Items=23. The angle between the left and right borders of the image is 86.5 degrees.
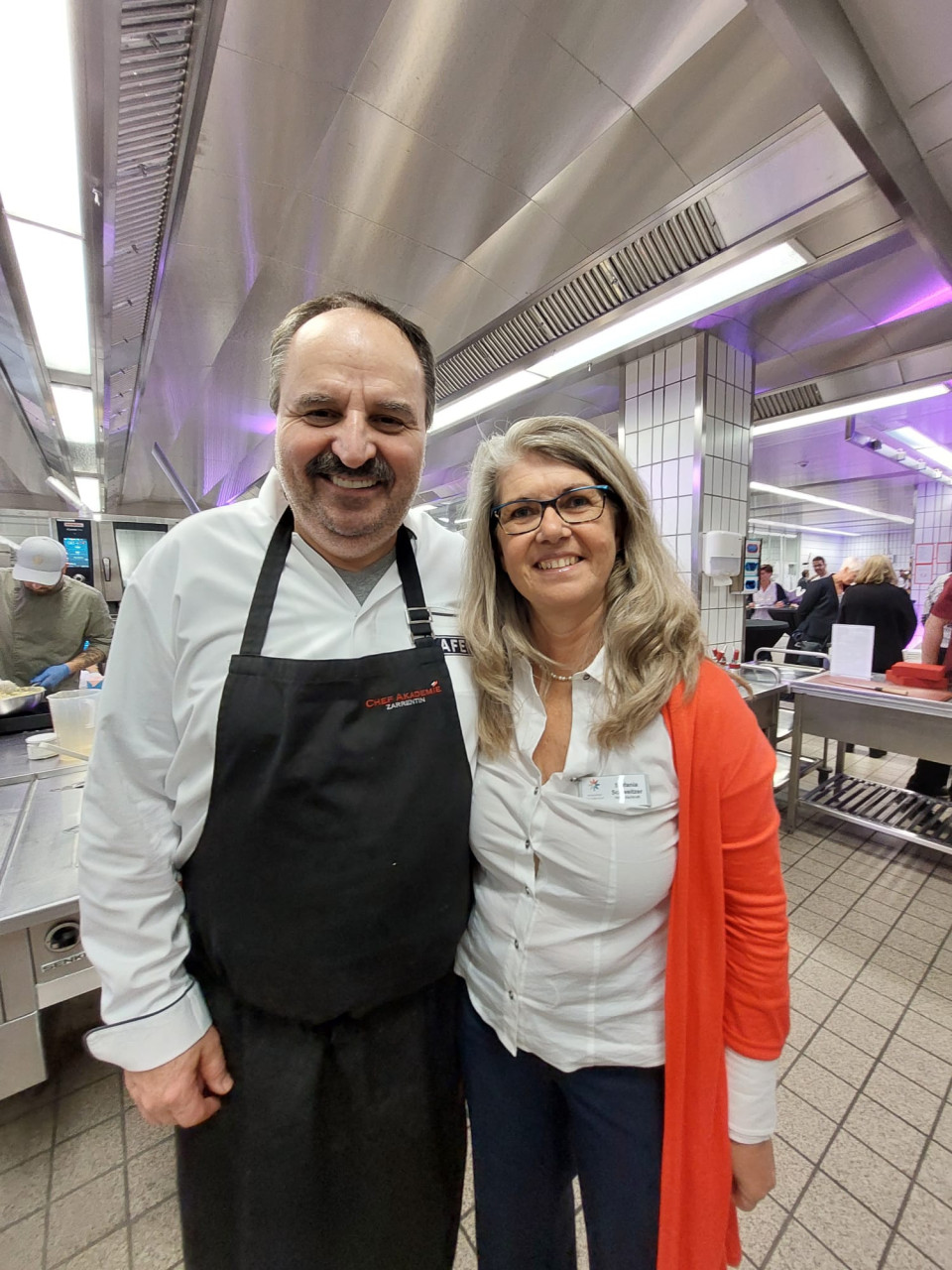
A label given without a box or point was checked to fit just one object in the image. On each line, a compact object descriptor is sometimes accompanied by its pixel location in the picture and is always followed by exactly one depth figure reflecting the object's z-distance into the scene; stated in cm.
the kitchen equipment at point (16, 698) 206
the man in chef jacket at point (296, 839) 79
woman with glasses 78
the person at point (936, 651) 281
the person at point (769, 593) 850
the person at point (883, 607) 399
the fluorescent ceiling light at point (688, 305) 212
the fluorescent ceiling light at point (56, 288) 192
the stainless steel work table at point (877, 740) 272
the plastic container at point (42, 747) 177
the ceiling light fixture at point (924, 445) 524
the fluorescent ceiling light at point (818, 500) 782
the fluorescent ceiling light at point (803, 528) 1322
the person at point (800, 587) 1126
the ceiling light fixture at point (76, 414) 351
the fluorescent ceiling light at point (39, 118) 112
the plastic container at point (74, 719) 175
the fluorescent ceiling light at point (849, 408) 332
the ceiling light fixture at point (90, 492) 653
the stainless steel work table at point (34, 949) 103
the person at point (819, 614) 536
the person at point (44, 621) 270
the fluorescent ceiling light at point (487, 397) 313
